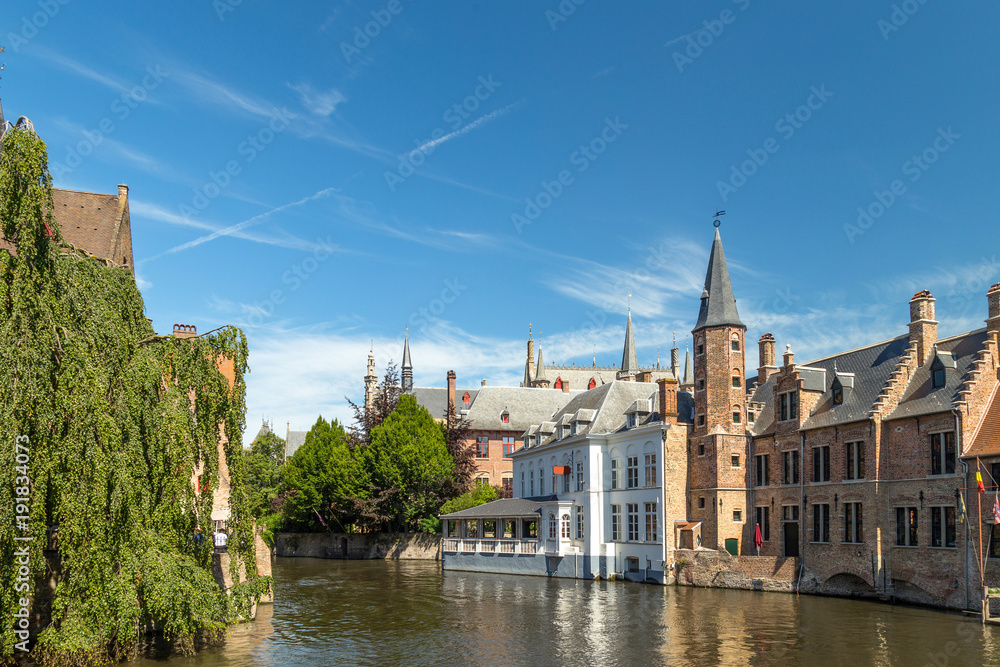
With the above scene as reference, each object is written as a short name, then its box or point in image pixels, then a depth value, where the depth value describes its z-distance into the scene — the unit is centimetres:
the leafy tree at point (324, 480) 6047
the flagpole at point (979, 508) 2677
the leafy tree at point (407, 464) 5903
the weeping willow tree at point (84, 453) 1521
